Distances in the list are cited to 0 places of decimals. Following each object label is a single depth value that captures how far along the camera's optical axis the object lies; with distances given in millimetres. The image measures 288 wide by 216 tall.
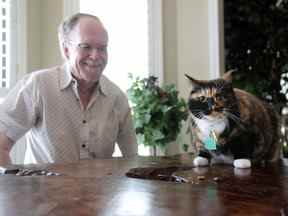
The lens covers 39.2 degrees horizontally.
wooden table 584
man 1590
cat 1066
